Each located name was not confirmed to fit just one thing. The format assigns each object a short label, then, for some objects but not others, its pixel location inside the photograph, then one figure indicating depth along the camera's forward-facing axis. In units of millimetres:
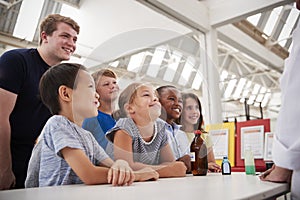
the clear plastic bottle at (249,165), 1309
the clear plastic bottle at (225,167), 1316
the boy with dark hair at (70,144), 847
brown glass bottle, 1257
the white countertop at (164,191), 619
